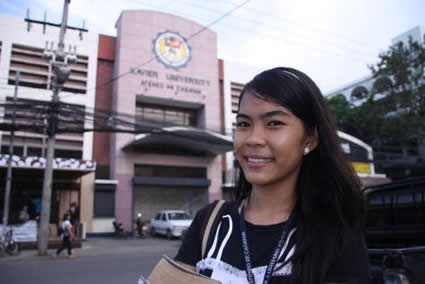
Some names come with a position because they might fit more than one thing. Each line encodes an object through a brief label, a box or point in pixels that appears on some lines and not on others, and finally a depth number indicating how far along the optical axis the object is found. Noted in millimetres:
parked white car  16391
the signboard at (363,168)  24747
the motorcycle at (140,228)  17703
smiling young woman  1096
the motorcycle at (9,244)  10867
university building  16594
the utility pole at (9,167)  11695
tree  17203
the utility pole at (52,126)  10812
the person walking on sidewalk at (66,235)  10070
